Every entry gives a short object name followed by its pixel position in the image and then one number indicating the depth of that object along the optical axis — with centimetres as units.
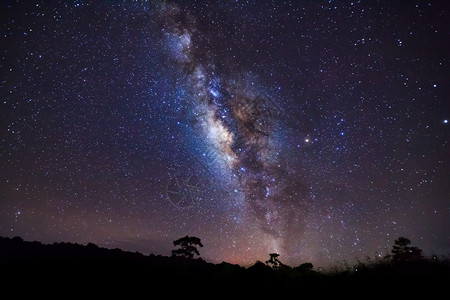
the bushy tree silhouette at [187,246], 2053
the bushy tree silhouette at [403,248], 2138
